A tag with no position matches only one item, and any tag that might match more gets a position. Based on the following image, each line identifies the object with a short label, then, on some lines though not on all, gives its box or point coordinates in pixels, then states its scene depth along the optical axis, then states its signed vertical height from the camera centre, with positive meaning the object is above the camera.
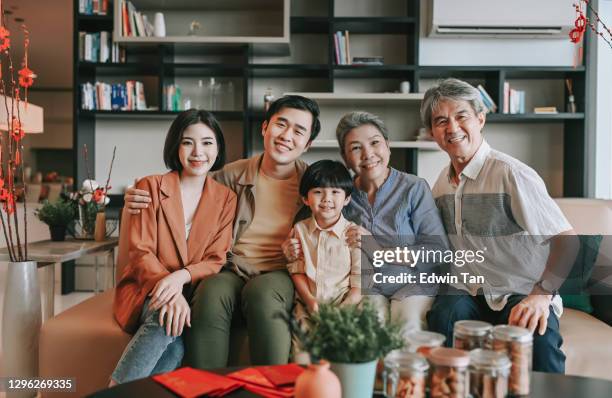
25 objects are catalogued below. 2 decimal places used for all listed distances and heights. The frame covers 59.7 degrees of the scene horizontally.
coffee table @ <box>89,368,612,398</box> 1.14 -0.45
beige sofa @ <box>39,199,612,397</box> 1.83 -0.57
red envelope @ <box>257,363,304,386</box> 1.19 -0.44
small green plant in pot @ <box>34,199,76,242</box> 2.89 -0.19
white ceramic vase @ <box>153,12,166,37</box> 4.20 +1.24
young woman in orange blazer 1.69 -0.21
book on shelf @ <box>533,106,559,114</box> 4.27 +0.61
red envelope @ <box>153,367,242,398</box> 1.14 -0.44
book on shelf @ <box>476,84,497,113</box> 4.17 +0.66
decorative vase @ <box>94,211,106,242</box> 2.90 -0.24
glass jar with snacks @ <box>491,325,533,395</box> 1.14 -0.37
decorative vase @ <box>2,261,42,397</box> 1.96 -0.52
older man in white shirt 1.73 -0.16
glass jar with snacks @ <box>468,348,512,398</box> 1.06 -0.38
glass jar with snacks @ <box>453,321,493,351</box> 1.19 -0.34
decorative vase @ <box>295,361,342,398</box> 0.97 -0.37
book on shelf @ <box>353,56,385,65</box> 4.26 +0.99
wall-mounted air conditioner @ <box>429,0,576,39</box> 4.13 +1.33
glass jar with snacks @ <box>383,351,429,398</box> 1.04 -0.38
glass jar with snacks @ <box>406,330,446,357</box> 1.14 -0.34
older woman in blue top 1.93 -0.08
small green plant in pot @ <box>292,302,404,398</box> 1.02 -0.30
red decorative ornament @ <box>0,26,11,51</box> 1.67 +0.45
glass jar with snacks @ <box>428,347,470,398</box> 1.04 -0.37
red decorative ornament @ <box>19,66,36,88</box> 1.89 +0.38
